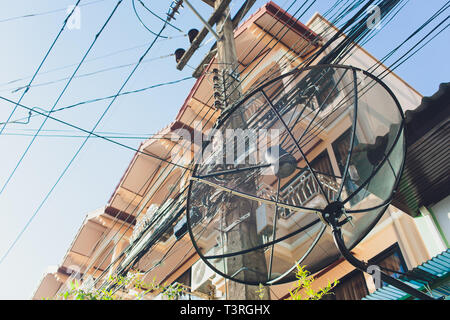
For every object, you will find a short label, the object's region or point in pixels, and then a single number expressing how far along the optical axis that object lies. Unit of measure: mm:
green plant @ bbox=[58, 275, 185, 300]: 2348
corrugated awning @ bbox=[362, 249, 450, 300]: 3922
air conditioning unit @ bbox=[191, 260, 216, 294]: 7322
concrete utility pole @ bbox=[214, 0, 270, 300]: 3086
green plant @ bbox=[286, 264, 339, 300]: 2350
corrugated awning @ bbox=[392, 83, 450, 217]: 4785
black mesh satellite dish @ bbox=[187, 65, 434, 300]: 2748
